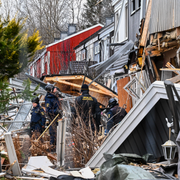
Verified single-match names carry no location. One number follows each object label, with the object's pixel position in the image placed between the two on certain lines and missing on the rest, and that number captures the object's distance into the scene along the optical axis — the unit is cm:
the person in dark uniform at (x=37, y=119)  1922
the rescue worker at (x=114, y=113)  1549
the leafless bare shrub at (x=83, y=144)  1208
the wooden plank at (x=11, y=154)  1148
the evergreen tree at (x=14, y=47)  1678
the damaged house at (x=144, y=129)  832
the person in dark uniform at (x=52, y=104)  1844
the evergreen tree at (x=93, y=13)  8917
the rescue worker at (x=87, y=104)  1534
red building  6769
